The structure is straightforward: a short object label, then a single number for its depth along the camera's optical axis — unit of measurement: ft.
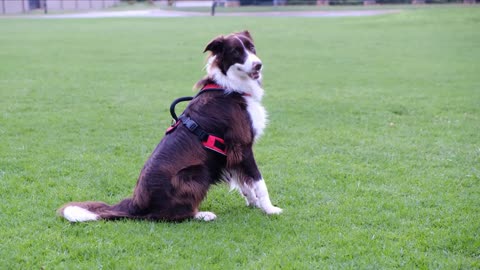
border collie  16.43
